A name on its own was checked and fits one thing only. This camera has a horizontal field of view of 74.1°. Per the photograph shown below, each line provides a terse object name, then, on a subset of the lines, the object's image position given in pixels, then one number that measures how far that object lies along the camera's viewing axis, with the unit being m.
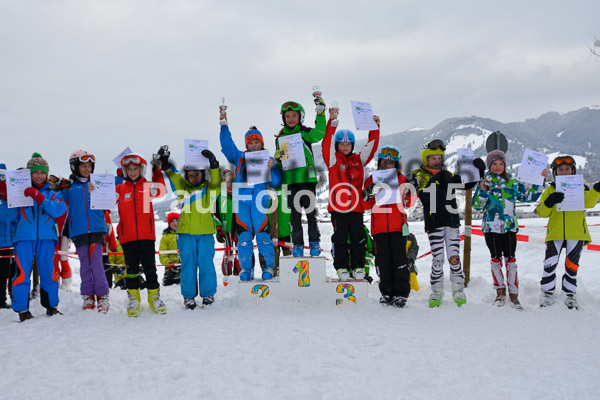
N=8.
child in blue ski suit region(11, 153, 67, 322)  5.24
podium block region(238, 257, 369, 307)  5.58
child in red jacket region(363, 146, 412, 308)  5.41
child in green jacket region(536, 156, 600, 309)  5.40
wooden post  6.95
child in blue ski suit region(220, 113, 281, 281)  5.81
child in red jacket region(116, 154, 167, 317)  5.40
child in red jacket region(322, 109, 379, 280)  5.69
